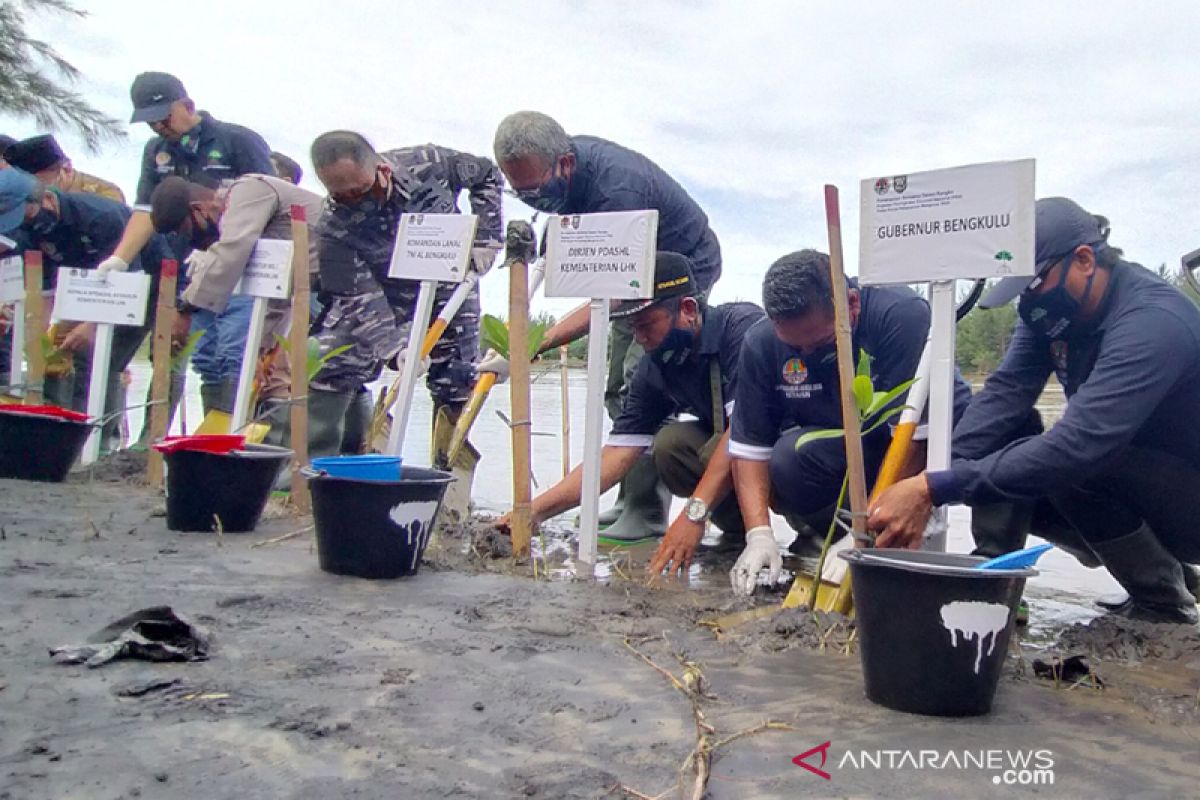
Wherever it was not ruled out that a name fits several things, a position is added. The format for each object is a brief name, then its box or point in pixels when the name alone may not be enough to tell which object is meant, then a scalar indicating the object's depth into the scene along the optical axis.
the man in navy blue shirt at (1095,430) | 2.57
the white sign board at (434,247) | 3.88
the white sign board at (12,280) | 5.71
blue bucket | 3.11
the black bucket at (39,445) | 4.70
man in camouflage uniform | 4.80
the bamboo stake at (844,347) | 2.33
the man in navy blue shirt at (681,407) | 3.62
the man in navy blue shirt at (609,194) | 4.09
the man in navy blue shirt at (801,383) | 3.15
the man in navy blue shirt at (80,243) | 5.77
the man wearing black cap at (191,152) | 5.36
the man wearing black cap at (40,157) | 5.82
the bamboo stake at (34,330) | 5.42
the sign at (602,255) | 3.27
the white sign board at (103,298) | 5.11
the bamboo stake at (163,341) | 4.69
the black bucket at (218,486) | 3.67
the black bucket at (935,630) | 1.96
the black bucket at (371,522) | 3.05
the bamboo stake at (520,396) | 3.45
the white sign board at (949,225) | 2.46
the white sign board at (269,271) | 4.33
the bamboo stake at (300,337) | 4.02
